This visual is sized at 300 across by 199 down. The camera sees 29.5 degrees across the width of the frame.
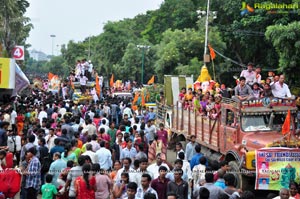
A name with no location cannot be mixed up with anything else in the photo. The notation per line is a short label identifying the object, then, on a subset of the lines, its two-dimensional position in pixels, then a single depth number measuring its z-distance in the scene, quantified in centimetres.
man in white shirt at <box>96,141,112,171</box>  1187
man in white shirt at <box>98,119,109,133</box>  1549
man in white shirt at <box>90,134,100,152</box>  1275
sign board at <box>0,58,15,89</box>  1888
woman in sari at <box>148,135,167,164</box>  1345
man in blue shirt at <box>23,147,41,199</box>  1061
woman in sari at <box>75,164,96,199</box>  927
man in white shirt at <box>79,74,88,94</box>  3131
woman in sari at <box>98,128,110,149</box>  1446
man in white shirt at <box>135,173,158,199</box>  881
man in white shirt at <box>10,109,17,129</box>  1720
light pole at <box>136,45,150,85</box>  5364
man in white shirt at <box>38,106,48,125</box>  1869
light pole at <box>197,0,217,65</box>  3219
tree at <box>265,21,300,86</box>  2556
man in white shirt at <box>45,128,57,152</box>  1352
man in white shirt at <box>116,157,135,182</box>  980
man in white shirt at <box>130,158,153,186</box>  970
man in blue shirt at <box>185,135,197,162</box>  1326
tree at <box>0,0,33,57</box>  4477
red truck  1266
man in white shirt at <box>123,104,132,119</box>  2147
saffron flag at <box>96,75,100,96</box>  3020
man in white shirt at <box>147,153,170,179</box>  1030
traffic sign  3777
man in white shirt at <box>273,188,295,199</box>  823
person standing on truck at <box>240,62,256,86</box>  1639
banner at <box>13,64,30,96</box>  2162
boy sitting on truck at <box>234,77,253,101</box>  1505
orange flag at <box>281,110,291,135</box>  1303
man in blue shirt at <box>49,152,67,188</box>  1055
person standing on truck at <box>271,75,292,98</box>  1519
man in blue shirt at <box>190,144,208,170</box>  1152
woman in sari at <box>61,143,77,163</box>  1146
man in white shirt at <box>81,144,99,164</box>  1161
